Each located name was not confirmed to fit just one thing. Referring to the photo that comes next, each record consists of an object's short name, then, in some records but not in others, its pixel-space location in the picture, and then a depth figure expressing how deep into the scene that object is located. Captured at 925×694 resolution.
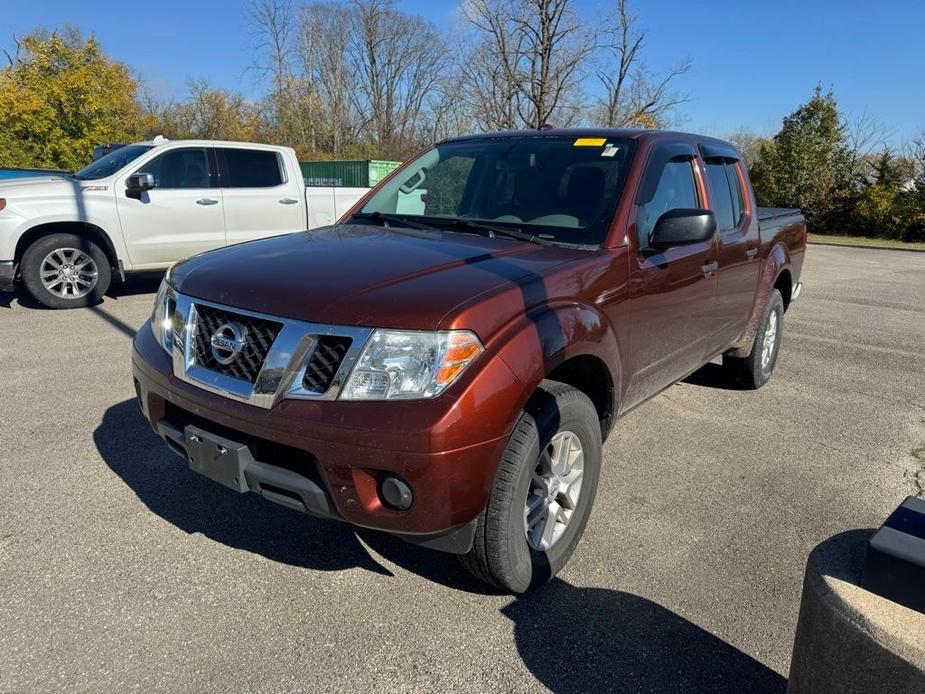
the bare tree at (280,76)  40.12
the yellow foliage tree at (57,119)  19.88
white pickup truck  7.45
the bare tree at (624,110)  26.05
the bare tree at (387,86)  43.81
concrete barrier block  1.55
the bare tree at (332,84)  41.84
